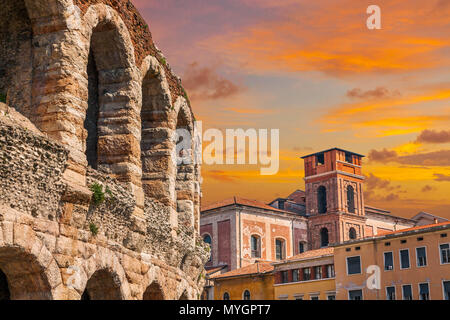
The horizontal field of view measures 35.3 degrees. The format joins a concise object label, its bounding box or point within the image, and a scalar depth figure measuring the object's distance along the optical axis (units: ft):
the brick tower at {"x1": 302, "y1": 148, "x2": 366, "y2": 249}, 180.04
